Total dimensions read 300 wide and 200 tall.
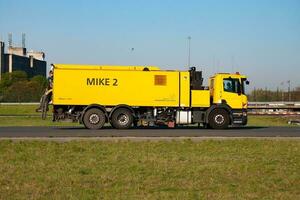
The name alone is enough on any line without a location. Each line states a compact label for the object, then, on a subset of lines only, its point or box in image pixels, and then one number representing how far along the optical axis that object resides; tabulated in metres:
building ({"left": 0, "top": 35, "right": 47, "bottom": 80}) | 146.38
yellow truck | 27.23
